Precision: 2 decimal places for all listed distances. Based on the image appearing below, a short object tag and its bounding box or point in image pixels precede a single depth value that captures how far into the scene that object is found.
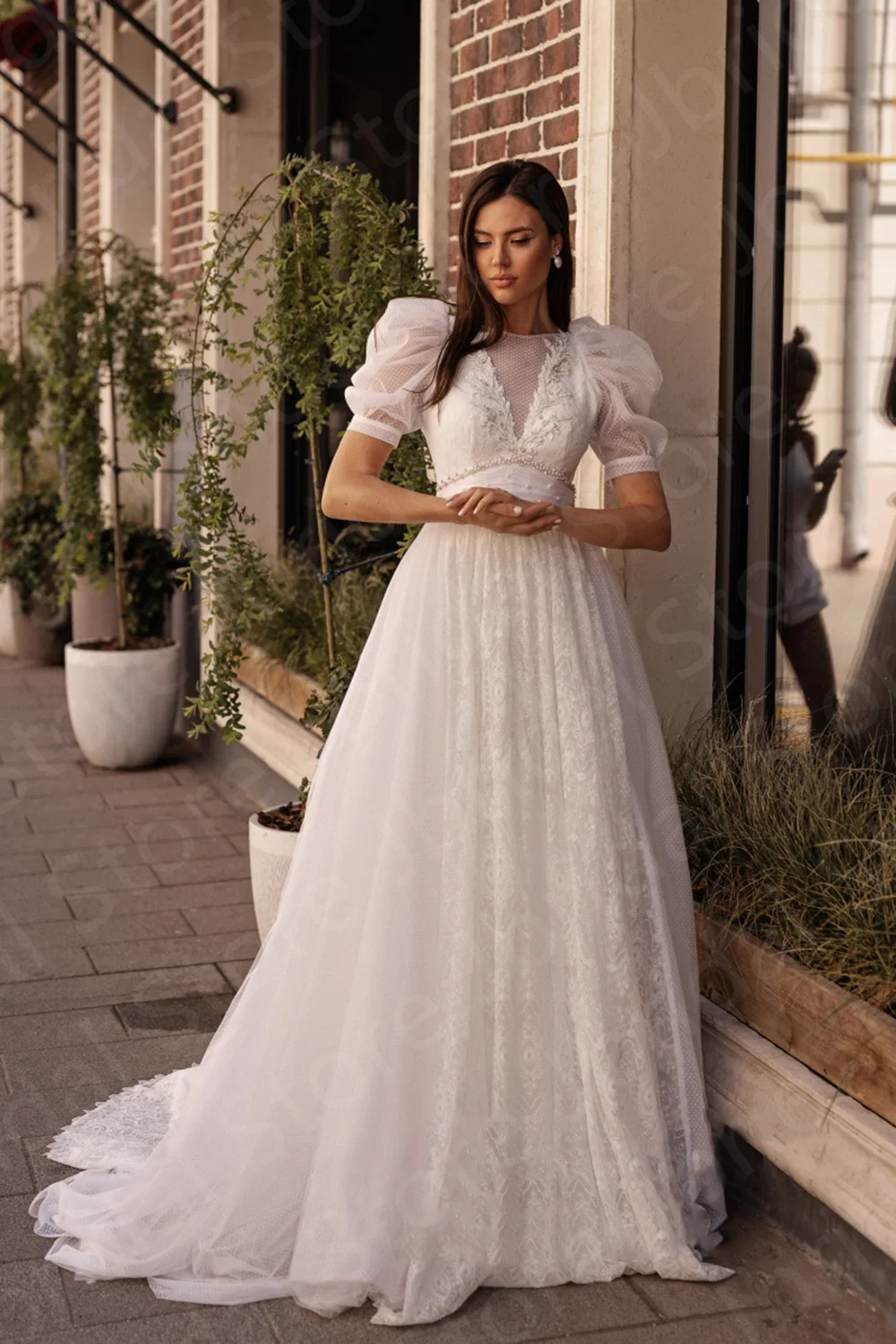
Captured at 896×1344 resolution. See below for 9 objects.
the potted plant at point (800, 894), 2.83
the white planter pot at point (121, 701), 6.83
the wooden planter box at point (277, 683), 5.81
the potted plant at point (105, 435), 6.85
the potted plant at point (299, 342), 3.96
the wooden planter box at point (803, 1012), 2.72
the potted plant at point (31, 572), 9.20
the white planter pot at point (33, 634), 9.68
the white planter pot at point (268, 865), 4.25
